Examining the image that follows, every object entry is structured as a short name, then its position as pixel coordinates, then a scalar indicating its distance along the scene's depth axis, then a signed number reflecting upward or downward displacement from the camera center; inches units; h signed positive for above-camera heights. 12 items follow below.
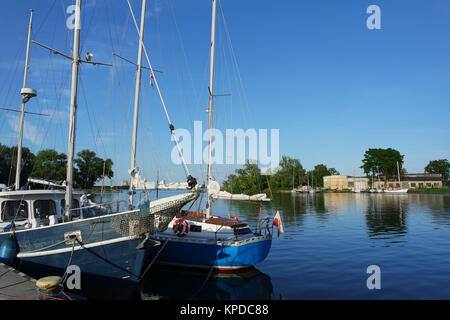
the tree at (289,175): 5959.6 +223.7
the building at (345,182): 5615.2 +90.1
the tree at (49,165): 2635.3 +179.3
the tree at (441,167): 6761.8 +467.6
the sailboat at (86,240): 452.4 -88.0
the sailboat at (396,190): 4463.6 -46.3
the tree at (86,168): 2984.7 +173.3
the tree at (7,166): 2839.6 +173.4
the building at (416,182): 5300.2 +93.3
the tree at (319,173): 6299.2 +300.6
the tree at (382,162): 5654.5 +491.1
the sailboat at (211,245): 626.2 -124.5
